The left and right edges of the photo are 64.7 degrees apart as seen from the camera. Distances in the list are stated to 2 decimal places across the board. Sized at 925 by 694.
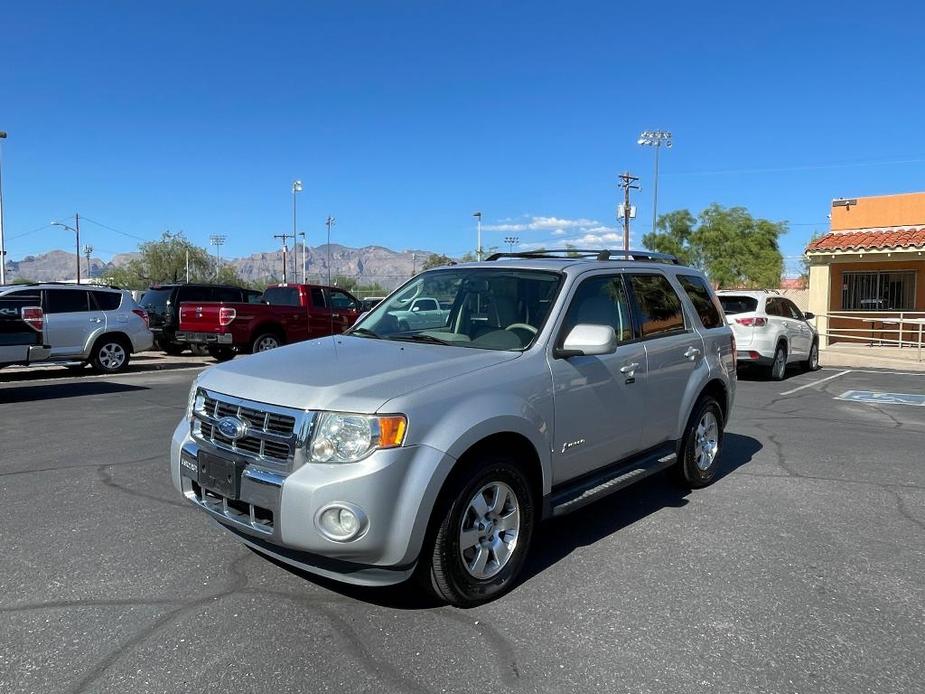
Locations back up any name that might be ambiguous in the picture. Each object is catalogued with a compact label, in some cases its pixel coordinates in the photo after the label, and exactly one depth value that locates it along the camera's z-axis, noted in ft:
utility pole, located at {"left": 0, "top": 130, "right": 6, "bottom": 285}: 116.00
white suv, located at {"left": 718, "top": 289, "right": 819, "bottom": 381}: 43.70
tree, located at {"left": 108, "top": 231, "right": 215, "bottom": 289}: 254.68
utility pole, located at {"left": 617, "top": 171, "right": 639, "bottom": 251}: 169.37
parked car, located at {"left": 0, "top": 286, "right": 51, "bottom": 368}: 34.76
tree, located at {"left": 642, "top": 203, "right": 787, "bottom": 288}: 158.20
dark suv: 57.67
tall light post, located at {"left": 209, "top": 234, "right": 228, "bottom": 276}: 383.45
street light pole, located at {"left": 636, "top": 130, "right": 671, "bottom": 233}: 184.65
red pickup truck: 49.80
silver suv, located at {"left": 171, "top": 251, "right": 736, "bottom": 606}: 10.77
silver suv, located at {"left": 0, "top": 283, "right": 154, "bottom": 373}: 44.14
